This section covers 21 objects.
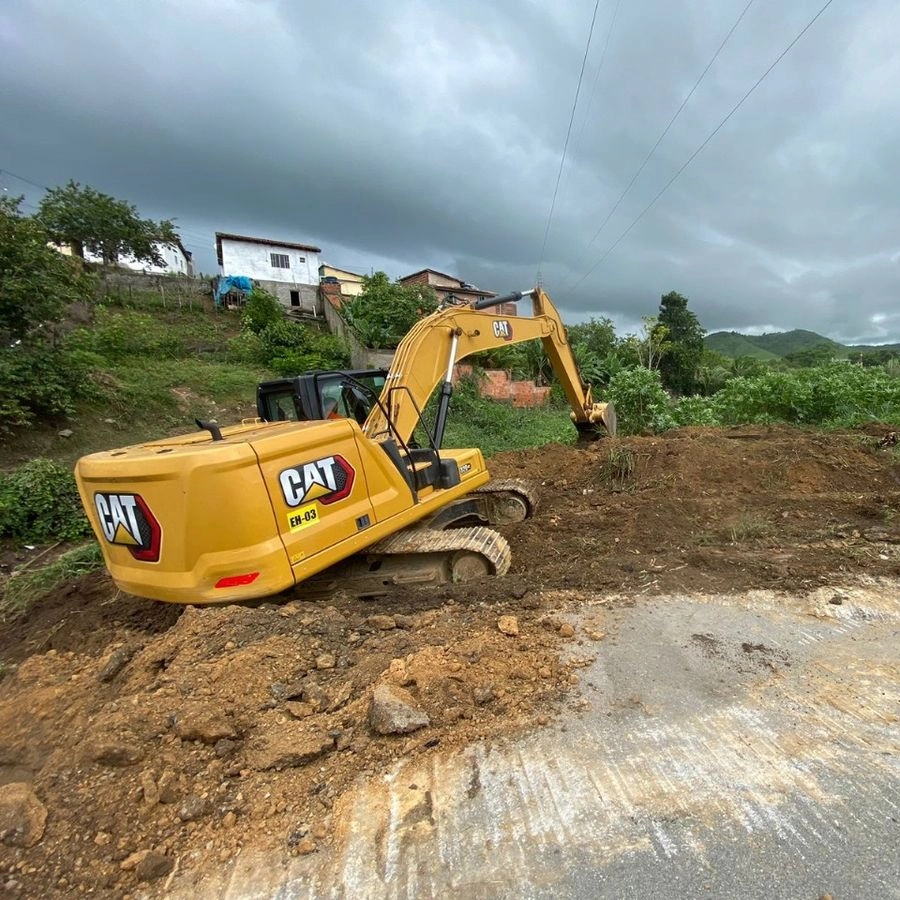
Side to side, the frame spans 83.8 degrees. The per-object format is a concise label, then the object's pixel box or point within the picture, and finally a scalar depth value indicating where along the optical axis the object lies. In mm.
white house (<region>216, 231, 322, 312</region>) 31269
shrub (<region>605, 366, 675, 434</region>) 11886
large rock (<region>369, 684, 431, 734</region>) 2352
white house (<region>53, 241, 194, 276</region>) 27194
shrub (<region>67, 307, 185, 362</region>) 14797
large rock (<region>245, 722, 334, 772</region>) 2215
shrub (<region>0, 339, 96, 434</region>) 8070
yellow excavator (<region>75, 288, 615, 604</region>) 2988
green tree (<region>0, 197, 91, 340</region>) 8109
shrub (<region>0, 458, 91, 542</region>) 6152
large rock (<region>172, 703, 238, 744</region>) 2291
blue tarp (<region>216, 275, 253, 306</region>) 25531
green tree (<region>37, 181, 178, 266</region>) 24766
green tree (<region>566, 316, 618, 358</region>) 31189
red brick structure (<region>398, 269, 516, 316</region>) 31717
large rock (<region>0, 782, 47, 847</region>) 1835
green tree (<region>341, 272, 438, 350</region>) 17859
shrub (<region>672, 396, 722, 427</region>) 12070
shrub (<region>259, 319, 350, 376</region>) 17500
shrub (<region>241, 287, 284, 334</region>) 21203
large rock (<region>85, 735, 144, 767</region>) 2154
